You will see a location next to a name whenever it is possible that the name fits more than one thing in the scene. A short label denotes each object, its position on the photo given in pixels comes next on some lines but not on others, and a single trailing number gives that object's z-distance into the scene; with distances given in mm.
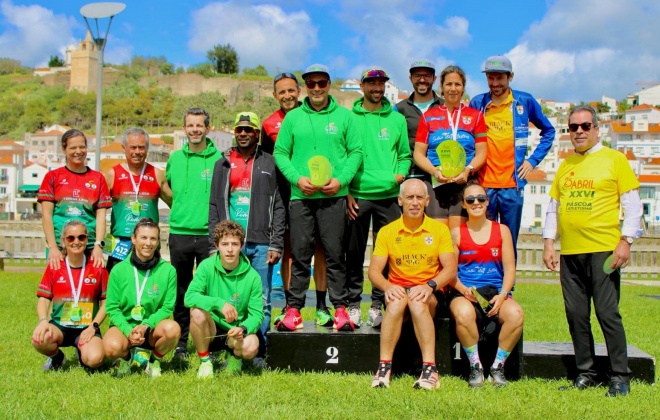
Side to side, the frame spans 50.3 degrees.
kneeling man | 5316
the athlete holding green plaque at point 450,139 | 5824
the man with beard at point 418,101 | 6117
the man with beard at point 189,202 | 6199
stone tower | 130250
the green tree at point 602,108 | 145500
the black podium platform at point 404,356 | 5473
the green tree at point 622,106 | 142125
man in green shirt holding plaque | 5730
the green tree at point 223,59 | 137625
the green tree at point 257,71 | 136125
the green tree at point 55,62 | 167625
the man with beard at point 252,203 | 5844
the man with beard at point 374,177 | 5855
